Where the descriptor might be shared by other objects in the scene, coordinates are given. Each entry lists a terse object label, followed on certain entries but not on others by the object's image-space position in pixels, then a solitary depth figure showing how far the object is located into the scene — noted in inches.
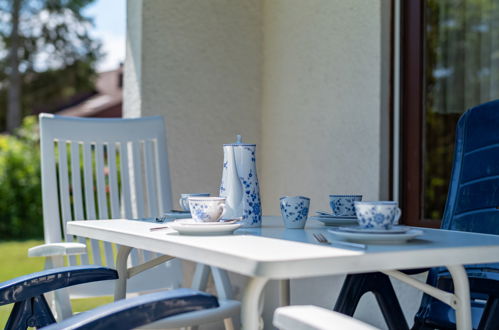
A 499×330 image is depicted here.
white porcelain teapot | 72.7
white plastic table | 45.4
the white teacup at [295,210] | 69.2
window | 114.9
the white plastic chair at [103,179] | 101.3
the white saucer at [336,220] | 72.1
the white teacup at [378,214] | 56.8
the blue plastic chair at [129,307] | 44.0
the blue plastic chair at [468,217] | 71.2
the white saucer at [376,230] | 55.8
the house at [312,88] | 116.3
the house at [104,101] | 758.5
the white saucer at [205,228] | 61.0
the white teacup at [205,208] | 64.9
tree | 724.7
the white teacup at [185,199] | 76.7
